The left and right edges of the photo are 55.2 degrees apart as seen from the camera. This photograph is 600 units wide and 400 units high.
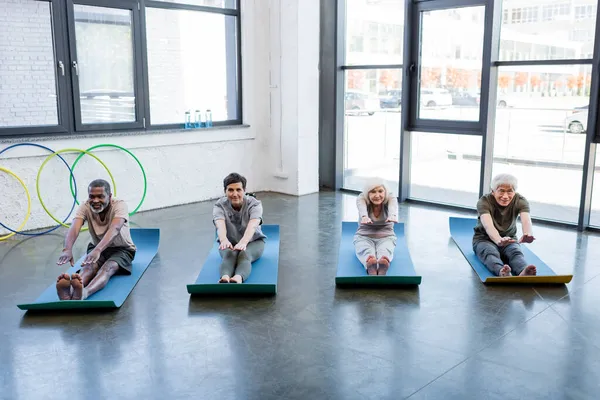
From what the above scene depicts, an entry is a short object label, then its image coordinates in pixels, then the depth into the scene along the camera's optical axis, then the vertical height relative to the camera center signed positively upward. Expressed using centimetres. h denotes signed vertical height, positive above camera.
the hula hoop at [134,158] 580 -68
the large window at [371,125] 721 -33
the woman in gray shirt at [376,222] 441 -96
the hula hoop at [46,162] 556 -71
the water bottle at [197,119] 705 -23
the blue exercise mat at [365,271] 405 -124
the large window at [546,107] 560 -7
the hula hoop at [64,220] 544 -99
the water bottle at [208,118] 712 -22
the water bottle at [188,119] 697 -23
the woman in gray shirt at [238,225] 420 -95
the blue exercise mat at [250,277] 388 -126
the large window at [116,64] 557 +39
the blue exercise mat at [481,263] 405 -125
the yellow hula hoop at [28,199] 546 -94
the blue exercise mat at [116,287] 363 -129
